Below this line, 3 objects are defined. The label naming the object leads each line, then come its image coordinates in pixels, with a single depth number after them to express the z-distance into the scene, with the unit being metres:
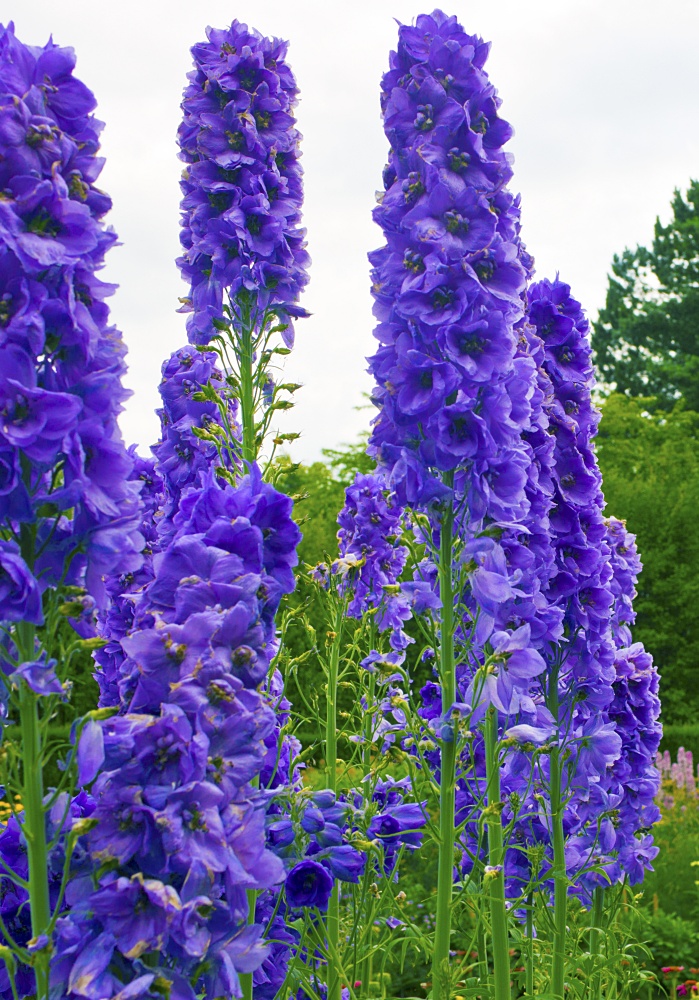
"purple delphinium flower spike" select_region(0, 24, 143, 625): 1.85
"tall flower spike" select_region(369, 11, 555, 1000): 2.78
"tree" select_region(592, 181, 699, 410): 25.98
